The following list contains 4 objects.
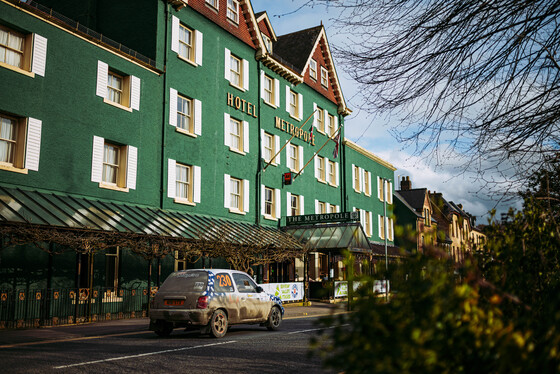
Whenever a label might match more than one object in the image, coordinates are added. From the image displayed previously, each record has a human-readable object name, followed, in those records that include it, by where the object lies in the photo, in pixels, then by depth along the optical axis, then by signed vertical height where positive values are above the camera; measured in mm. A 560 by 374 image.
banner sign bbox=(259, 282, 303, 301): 24530 -563
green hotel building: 17438 +5794
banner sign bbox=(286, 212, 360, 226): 30077 +3473
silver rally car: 12586 -581
